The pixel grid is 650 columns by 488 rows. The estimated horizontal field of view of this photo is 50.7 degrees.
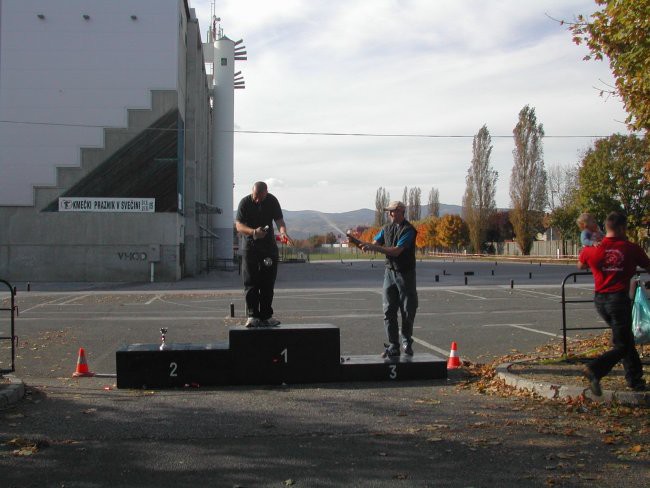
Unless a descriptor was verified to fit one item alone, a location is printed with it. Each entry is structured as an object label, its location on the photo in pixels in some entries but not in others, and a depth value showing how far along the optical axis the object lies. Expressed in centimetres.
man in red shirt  710
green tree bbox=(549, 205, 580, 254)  6781
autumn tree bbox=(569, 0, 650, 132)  842
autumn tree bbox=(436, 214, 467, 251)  9950
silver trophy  840
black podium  834
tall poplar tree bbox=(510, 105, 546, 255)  7206
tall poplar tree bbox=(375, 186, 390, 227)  12871
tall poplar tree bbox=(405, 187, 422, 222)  13888
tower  5912
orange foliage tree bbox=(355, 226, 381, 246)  12606
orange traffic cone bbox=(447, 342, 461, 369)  958
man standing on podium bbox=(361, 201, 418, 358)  906
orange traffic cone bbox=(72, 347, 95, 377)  952
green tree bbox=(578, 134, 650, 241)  5038
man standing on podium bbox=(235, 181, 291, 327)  864
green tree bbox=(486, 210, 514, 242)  9474
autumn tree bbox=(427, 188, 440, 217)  13475
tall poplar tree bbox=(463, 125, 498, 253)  8075
